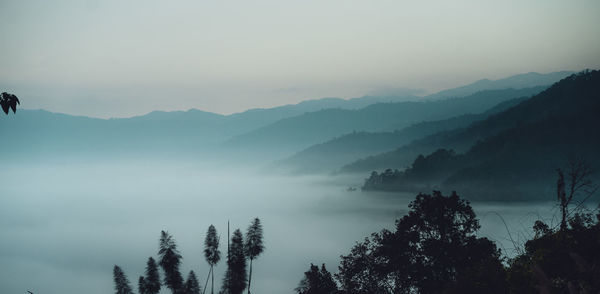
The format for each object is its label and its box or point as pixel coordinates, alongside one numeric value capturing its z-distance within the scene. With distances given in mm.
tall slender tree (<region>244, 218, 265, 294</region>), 49500
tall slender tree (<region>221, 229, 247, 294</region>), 48312
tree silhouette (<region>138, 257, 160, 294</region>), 51969
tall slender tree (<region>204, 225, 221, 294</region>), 51719
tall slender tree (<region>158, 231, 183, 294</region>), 50400
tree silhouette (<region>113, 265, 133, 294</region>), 53000
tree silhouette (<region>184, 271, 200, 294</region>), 51281
